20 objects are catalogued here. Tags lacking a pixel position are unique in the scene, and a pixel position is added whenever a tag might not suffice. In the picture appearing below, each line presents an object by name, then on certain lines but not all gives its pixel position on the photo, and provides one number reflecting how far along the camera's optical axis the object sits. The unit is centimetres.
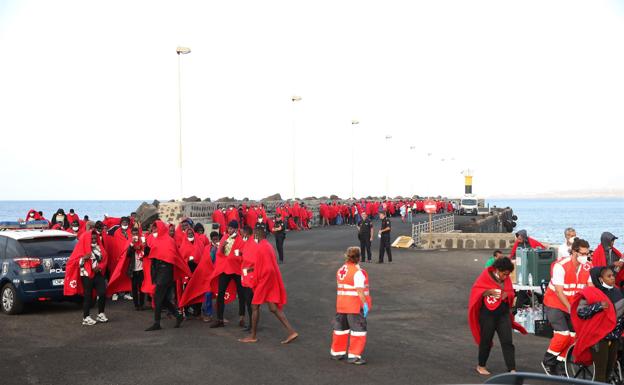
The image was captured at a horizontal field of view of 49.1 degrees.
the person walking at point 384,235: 2281
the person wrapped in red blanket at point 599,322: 754
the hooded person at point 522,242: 1259
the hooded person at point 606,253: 1038
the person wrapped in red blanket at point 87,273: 1210
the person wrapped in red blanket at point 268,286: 1055
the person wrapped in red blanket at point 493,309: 845
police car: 1310
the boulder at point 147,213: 3358
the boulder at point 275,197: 5766
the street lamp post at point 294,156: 4622
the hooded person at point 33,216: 2354
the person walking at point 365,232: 2262
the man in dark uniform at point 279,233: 2297
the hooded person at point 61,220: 2194
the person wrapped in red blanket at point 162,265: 1178
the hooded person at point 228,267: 1214
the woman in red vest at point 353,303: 918
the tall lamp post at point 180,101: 3002
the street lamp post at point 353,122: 5759
